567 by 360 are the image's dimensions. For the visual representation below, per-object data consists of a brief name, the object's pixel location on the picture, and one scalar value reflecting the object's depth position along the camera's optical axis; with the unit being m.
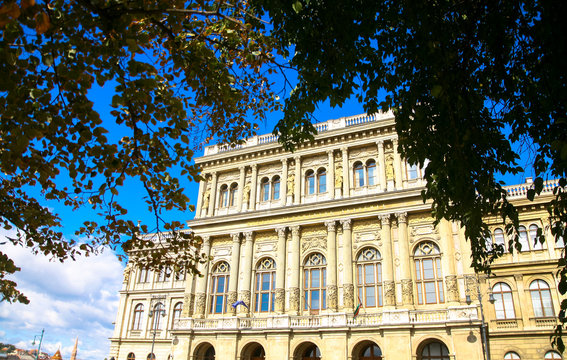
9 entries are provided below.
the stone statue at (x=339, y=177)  26.55
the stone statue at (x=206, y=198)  30.45
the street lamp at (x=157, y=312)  34.44
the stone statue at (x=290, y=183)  27.88
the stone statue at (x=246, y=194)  29.23
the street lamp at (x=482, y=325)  19.21
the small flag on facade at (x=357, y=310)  22.26
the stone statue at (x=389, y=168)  25.31
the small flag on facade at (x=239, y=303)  25.08
